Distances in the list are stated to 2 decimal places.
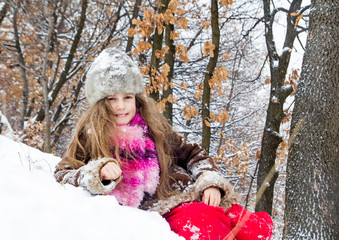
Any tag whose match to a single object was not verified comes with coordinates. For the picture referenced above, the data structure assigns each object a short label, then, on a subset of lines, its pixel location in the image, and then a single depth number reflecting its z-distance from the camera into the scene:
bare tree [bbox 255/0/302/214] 5.11
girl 1.74
